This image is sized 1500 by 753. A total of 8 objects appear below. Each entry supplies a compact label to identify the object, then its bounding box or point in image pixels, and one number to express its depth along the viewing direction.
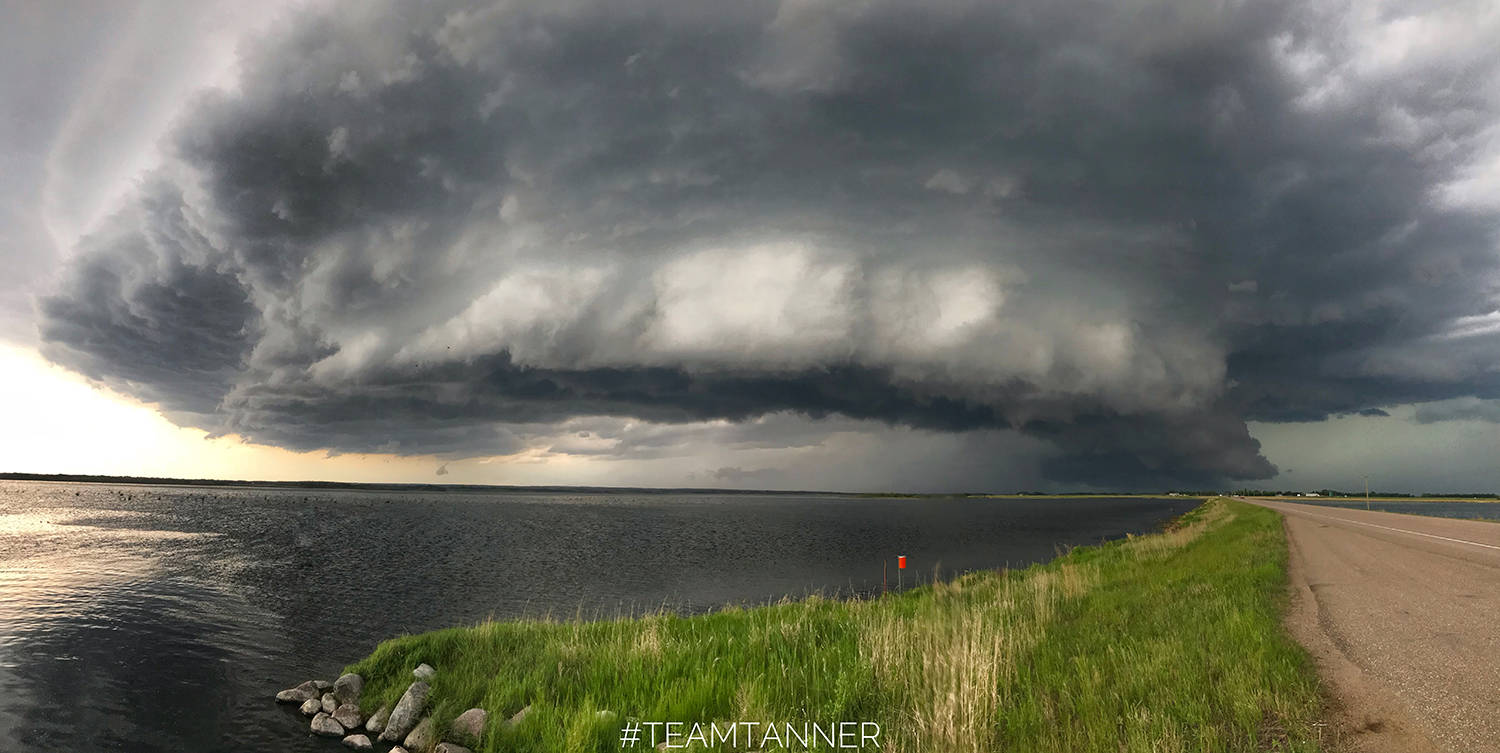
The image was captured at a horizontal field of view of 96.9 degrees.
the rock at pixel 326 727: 15.51
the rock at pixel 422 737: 13.52
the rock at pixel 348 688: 16.61
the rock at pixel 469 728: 13.16
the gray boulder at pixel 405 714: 14.55
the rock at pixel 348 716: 15.59
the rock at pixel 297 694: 17.62
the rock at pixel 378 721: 15.21
